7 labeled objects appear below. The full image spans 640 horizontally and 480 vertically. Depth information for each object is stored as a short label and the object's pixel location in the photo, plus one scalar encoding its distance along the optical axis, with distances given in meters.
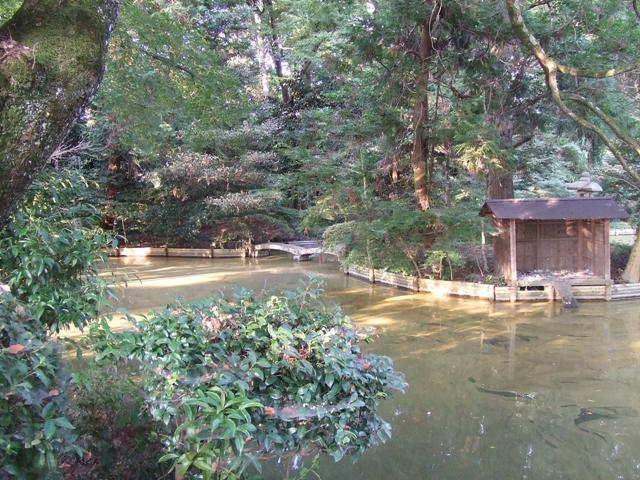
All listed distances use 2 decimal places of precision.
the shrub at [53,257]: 2.80
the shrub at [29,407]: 1.50
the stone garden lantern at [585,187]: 12.03
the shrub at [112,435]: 2.45
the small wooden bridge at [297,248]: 17.88
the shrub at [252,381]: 1.89
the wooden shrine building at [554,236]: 10.93
